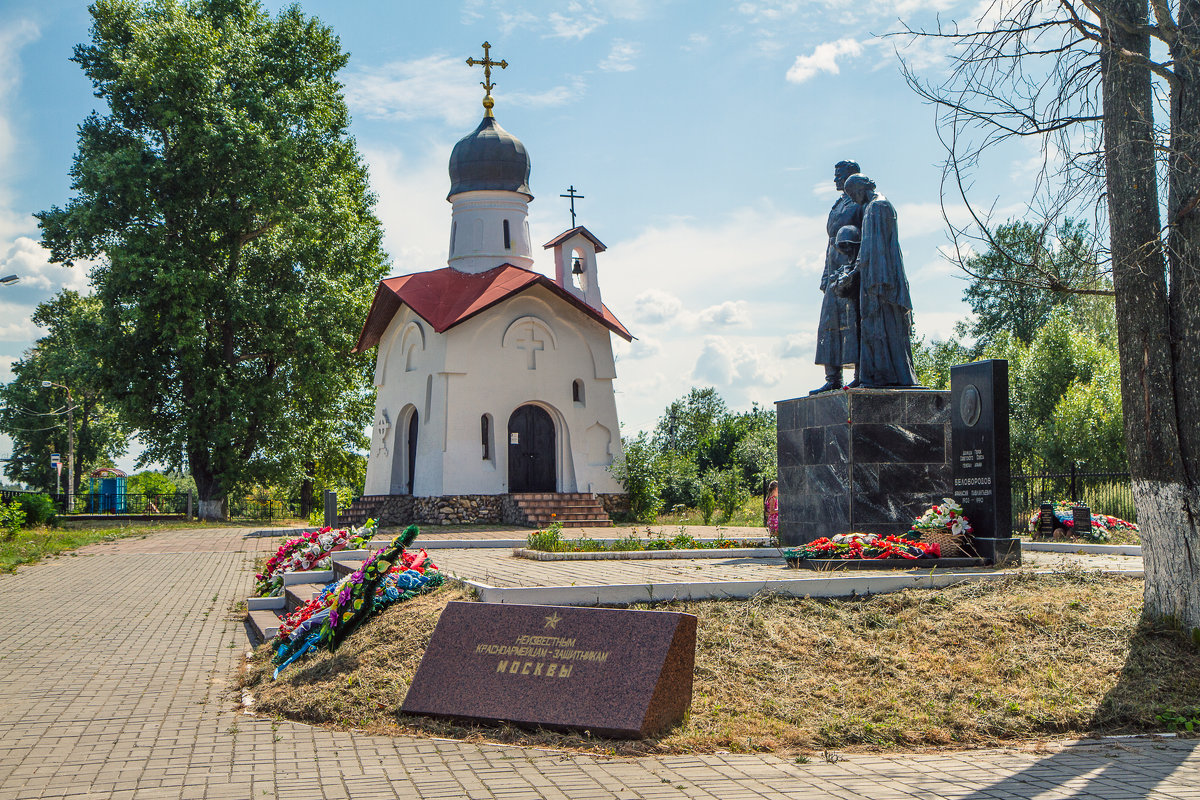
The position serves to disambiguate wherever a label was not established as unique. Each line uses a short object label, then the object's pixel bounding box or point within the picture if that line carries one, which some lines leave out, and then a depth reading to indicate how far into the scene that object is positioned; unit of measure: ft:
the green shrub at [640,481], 87.20
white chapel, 83.41
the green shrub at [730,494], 79.77
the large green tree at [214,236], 92.94
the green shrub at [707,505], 79.32
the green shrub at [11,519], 73.46
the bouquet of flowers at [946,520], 33.45
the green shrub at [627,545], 44.48
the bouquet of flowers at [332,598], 27.84
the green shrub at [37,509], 90.68
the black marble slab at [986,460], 32.89
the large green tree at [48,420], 157.58
